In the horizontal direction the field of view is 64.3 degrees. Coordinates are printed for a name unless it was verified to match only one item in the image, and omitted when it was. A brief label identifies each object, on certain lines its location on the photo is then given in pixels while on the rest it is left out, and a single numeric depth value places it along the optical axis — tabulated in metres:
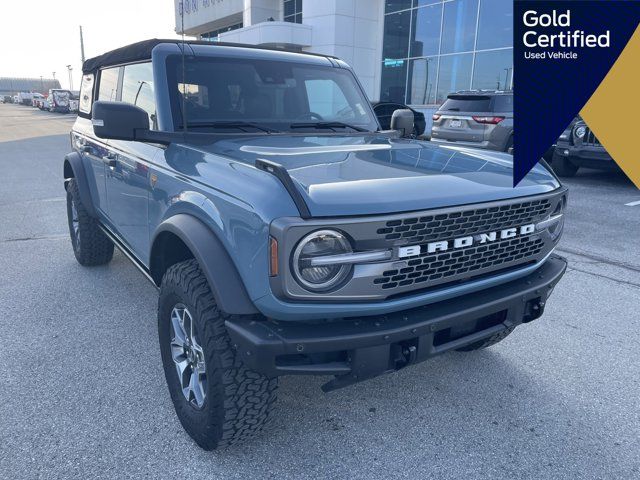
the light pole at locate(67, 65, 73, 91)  82.01
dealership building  17.69
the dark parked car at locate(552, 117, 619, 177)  9.20
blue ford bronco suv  1.93
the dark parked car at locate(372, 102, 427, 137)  11.76
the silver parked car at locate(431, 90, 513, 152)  9.92
